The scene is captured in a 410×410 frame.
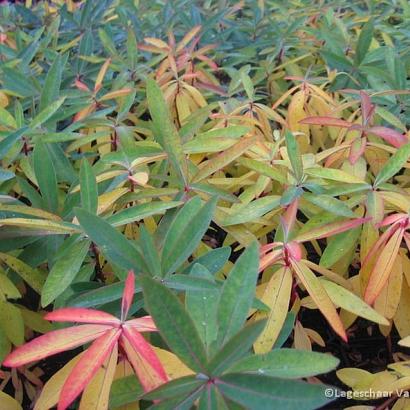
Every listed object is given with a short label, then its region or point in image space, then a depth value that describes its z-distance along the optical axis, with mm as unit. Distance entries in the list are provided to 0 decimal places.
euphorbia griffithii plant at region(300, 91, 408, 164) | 1022
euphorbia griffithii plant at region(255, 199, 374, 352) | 759
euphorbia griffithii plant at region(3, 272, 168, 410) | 617
